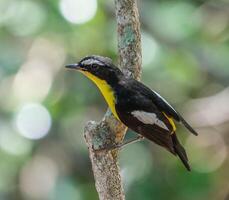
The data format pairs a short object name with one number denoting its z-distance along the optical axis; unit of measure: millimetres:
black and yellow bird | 6562
